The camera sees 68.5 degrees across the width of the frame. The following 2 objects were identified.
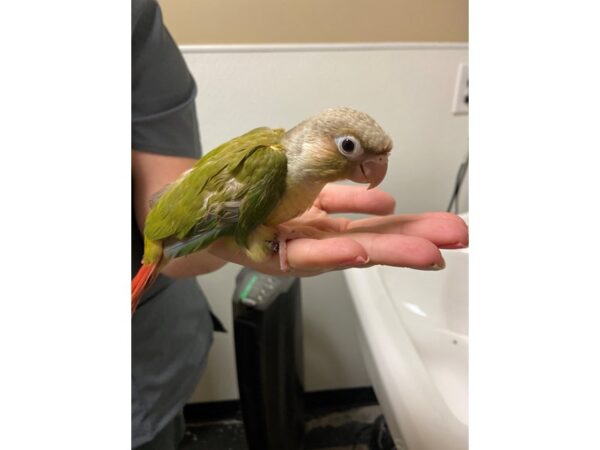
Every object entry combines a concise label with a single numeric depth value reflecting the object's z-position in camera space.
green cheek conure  0.30
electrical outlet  0.69
